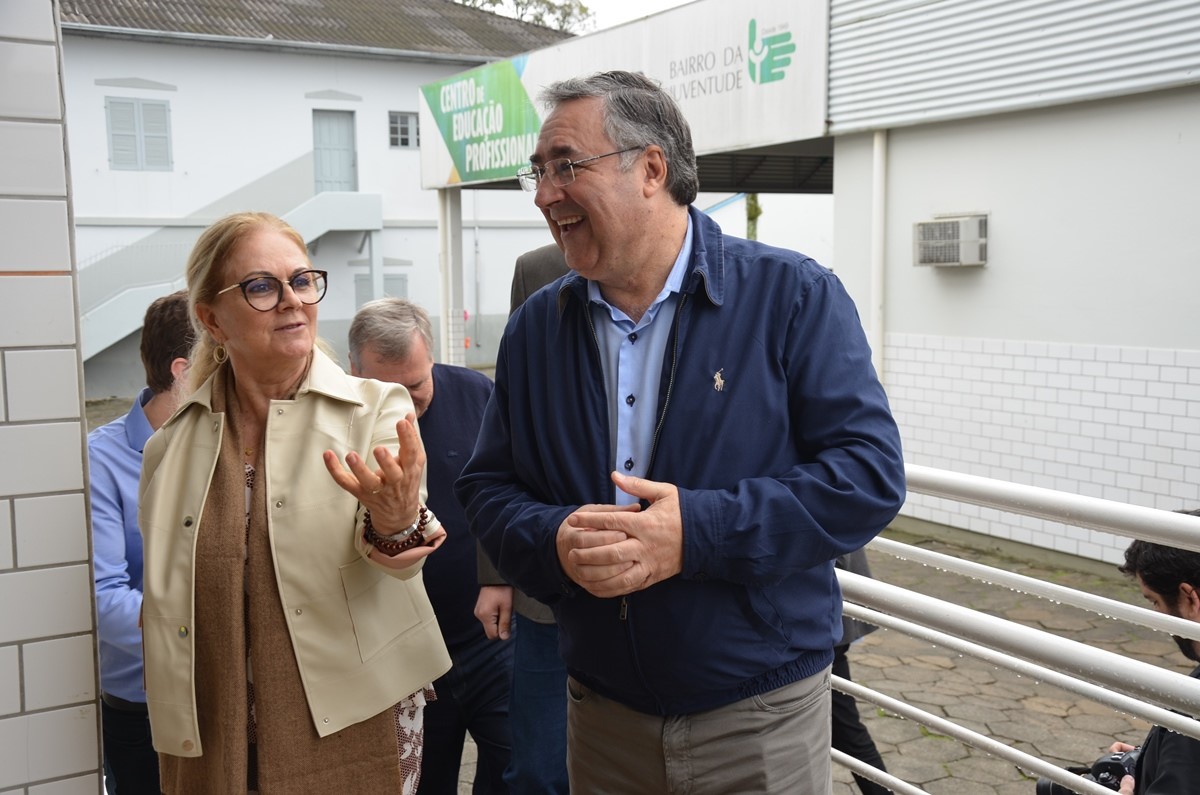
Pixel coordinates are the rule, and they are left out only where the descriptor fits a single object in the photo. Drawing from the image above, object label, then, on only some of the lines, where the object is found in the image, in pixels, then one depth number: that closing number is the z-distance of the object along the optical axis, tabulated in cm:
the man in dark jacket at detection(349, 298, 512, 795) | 306
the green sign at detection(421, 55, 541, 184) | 1411
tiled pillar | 217
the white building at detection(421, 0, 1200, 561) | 731
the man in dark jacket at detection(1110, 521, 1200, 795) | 224
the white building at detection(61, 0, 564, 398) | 2227
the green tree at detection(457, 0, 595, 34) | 3606
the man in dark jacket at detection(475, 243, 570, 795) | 284
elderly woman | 214
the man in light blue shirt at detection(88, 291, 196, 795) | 247
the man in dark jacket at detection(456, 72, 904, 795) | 178
